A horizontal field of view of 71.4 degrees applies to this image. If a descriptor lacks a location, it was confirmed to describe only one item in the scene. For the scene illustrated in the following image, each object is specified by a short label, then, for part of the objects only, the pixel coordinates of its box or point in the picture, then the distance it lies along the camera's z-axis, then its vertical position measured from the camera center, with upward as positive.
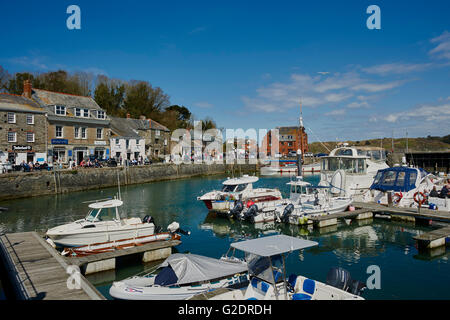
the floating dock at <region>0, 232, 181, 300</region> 10.21 -4.39
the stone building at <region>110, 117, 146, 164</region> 54.38 +2.66
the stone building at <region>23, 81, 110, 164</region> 44.91 +4.74
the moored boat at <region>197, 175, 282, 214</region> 28.14 -3.84
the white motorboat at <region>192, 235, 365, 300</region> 9.73 -4.22
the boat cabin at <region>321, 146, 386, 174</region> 30.86 -0.76
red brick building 103.75 +4.51
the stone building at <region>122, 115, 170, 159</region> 63.94 +4.51
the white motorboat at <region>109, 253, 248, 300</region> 10.90 -4.59
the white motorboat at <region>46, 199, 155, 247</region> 16.39 -3.97
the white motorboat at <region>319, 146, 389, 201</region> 30.38 -2.00
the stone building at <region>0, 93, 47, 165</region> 39.62 +3.59
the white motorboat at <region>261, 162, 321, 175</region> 70.99 -3.46
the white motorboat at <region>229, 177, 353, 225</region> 24.45 -4.31
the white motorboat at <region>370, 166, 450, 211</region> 25.42 -3.20
